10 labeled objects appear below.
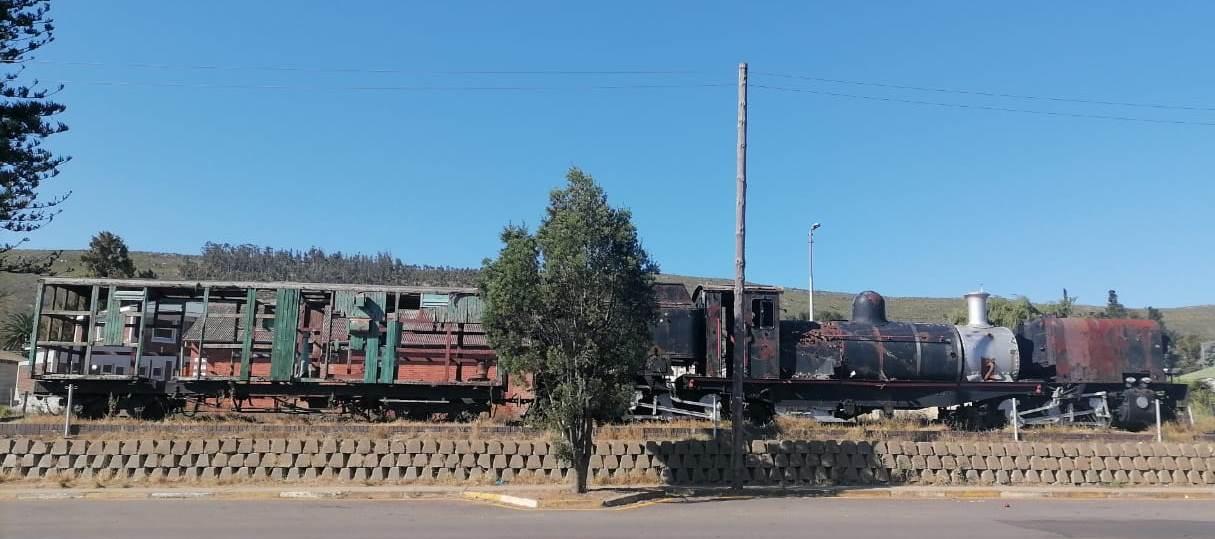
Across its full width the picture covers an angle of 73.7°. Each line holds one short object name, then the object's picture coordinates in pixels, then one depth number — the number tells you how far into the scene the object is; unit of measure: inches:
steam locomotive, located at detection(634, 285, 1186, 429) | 780.6
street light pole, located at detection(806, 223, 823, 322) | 1465.1
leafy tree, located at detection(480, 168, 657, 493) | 543.2
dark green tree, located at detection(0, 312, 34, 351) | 1626.5
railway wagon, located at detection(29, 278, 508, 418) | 734.5
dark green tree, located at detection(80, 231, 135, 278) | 1740.9
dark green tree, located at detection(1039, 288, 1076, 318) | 2071.7
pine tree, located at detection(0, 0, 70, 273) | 874.8
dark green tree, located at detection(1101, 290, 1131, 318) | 2780.5
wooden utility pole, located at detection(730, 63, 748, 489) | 627.5
